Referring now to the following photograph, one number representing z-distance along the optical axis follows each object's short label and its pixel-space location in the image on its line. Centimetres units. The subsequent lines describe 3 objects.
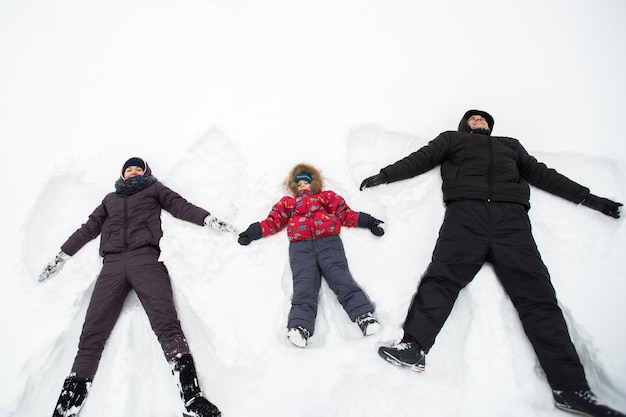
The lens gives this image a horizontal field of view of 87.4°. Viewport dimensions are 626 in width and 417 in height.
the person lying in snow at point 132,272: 220
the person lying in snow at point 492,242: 212
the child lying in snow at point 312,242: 233
